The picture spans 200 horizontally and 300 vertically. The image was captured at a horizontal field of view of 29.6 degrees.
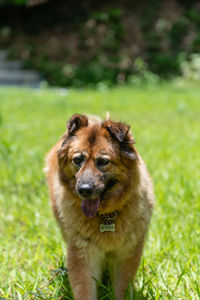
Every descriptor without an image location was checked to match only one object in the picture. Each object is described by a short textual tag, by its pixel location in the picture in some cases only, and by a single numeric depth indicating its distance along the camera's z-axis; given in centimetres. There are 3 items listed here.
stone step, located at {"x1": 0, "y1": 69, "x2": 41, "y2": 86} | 1845
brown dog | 278
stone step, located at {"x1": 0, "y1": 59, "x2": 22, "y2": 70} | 1978
